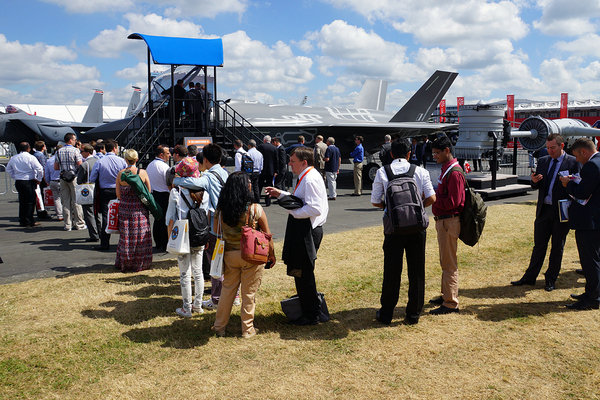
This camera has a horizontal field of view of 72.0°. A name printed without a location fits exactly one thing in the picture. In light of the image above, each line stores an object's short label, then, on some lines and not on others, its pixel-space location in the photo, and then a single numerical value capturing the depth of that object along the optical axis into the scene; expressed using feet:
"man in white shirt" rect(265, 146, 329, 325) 12.30
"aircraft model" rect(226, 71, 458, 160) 58.49
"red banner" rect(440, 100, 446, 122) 129.29
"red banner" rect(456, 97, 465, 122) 155.43
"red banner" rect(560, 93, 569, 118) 155.84
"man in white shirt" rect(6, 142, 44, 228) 29.55
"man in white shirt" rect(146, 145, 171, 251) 22.00
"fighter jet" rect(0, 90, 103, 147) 79.20
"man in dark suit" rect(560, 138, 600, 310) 14.17
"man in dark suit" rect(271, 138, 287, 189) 38.68
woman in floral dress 19.21
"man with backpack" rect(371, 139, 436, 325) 12.41
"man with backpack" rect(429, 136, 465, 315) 13.85
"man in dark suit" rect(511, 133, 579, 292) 16.26
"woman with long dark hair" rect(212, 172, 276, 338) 12.05
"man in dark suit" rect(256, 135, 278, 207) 37.65
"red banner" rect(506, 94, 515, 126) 149.57
